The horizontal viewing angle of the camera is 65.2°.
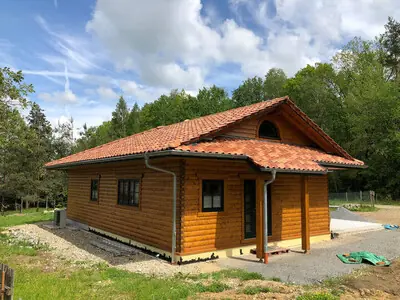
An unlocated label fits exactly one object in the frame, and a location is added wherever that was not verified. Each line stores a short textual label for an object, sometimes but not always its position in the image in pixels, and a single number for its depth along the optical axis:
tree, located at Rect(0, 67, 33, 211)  11.13
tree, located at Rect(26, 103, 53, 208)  29.77
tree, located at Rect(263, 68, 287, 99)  44.22
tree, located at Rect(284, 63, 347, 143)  36.16
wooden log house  7.88
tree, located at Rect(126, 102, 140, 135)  47.50
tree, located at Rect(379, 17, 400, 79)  38.56
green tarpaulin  7.77
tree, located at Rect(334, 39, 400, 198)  31.30
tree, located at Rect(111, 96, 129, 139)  48.16
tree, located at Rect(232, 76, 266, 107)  46.66
